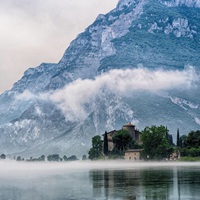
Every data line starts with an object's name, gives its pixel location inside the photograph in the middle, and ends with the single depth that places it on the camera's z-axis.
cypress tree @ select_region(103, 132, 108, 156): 190.61
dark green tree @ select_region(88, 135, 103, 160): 195.62
